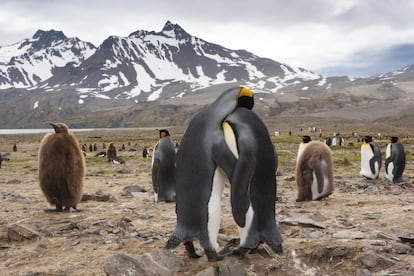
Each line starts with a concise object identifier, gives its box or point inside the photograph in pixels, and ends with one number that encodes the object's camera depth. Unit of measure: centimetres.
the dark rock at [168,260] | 430
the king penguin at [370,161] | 1434
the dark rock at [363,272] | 392
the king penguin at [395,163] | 1343
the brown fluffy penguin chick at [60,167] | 830
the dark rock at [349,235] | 504
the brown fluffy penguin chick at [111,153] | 2498
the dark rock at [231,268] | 404
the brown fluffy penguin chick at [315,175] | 934
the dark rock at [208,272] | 396
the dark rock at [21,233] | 608
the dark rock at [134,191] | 1119
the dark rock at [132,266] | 406
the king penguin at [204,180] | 431
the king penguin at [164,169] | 998
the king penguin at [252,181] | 416
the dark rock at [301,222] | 585
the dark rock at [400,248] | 439
